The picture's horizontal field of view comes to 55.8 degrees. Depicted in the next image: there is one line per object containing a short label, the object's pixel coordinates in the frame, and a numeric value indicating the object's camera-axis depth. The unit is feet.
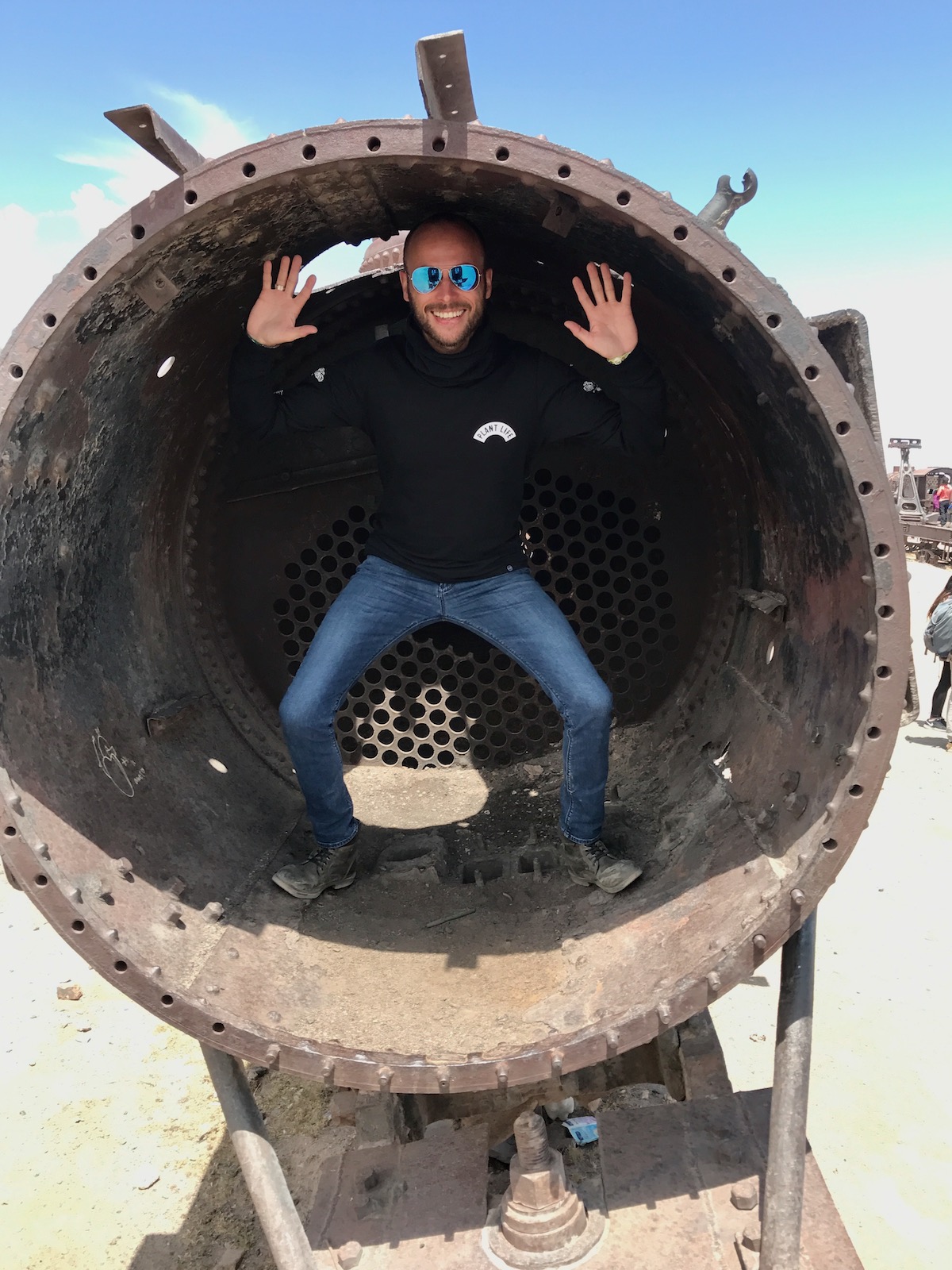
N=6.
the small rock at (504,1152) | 7.26
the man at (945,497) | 75.63
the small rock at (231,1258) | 8.54
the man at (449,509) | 8.50
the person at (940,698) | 25.49
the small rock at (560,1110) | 9.25
